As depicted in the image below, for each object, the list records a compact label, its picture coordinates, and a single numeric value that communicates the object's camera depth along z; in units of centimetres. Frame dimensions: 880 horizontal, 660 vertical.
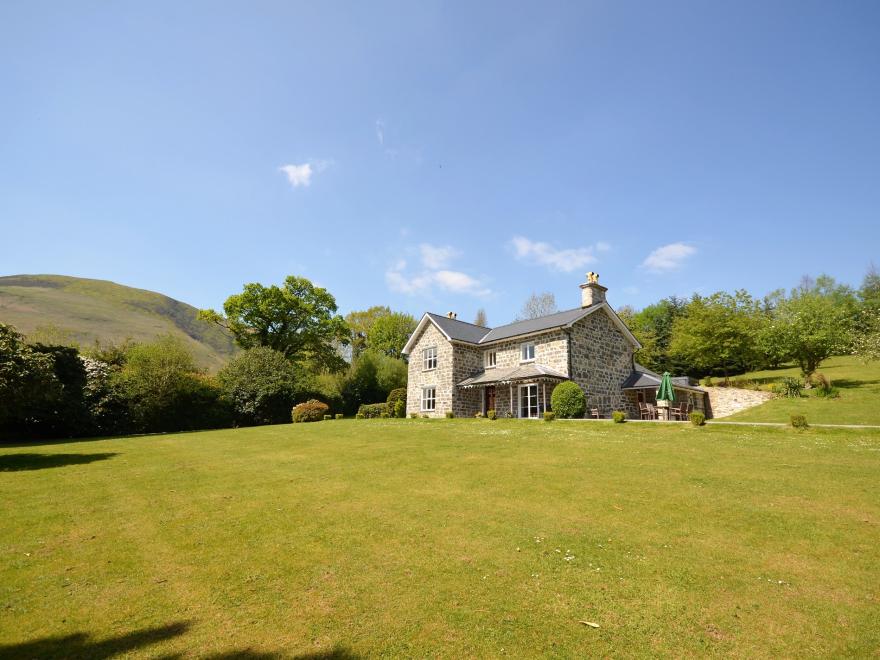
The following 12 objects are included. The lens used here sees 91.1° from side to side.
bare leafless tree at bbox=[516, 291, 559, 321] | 5616
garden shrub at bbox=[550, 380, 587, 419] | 2395
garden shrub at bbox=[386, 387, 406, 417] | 3688
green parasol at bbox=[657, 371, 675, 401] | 2510
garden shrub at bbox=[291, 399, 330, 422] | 3309
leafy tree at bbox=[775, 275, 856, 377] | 3206
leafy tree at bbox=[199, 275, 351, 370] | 4462
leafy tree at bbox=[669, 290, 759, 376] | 4072
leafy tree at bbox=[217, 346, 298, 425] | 3391
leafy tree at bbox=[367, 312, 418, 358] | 5847
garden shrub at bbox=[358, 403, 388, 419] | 3672
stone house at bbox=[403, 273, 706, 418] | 2811
